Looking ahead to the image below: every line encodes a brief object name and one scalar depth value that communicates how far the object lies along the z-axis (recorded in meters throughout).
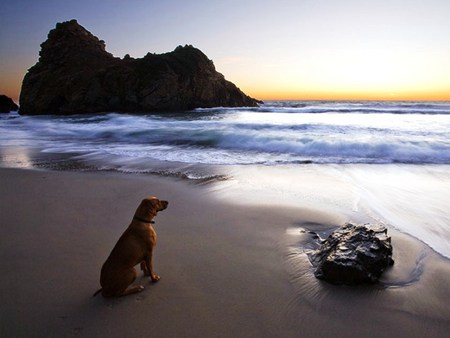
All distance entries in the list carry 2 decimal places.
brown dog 2.54
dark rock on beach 2.81
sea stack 47.44
